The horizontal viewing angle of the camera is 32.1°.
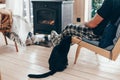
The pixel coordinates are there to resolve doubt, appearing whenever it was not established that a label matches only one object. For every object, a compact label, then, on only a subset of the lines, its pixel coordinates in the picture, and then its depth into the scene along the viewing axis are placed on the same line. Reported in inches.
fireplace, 157.2
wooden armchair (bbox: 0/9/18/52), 128.7
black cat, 101.6
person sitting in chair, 90.7
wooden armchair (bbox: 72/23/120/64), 87.4
